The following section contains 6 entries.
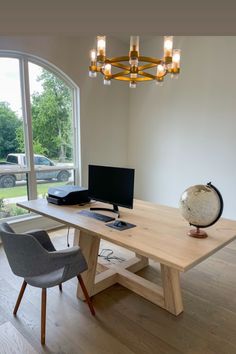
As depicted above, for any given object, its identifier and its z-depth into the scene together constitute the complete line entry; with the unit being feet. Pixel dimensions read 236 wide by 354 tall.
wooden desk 5.00
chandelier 7.01
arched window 11.09
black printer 8.25
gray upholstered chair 5.32
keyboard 6.91
